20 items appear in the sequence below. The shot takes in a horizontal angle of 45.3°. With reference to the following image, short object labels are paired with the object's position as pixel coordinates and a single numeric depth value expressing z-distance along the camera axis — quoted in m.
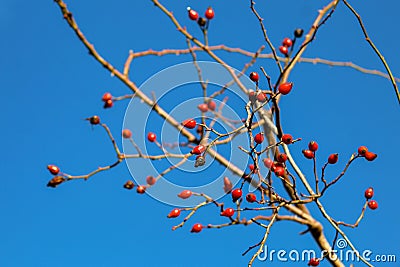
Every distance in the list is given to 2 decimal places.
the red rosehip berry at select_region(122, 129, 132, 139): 2.58
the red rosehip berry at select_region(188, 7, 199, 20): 2.62
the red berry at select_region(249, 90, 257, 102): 1.61
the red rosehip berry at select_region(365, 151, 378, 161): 1.87
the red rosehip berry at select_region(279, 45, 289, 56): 2.69
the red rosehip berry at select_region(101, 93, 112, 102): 2.64
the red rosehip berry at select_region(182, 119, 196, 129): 1.79
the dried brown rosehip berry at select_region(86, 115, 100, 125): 2.43
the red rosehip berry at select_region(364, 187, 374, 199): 2.15
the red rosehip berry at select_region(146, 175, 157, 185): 2.51
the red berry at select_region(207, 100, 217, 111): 2.74
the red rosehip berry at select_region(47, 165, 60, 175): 2.44
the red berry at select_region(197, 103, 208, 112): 2.65
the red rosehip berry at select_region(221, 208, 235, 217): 2.04
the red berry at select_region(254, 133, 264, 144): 1.67
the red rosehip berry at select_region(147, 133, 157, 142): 2.72
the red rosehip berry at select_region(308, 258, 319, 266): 2.18
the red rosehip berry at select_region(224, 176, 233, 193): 2.04
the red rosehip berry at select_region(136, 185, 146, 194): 2.51
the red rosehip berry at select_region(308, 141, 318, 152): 1.88
